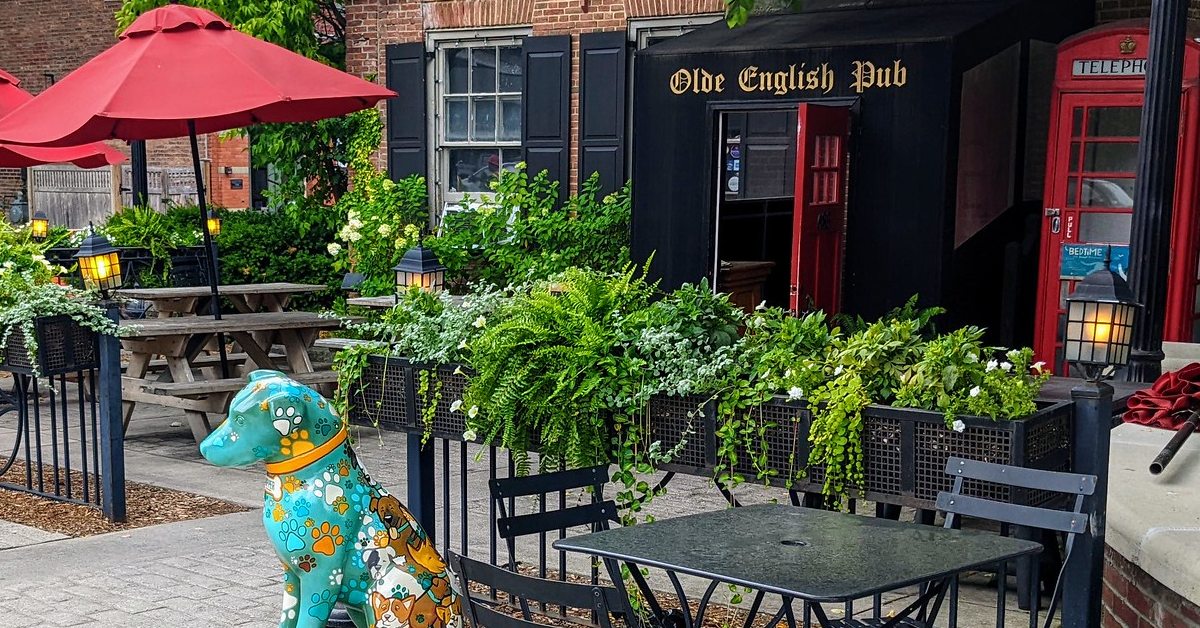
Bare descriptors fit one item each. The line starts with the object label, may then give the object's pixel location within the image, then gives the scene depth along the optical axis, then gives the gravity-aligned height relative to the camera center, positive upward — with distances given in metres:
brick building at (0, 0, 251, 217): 20.86 +2.04
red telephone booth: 8.70 +0.12
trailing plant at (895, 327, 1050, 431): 4.17 -0.63
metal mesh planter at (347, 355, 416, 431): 5.41 -0.90
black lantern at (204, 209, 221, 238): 14.11 -0.55
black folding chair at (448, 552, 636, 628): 3.12 -1.02
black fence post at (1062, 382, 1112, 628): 3.99 -0.98
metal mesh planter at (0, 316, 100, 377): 6.92 -0.94
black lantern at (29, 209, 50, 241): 15.79 -0.72
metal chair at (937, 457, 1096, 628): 3.83 -0.95
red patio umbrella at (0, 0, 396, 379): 7.47 +0.53
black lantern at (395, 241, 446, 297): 7.21 -0.50
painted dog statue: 3.99 -1.05
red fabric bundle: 5.57 -0.89
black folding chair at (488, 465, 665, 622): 4.45 -1.14
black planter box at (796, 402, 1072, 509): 4.12 -0.83
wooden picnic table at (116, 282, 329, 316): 9.88 -0.96
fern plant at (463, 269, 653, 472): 4.86 -0.73
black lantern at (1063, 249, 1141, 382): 4.61 -0.48
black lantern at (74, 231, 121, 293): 8.16 -0.57
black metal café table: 3.30 -1.01
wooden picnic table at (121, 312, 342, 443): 8.45 -1.25
